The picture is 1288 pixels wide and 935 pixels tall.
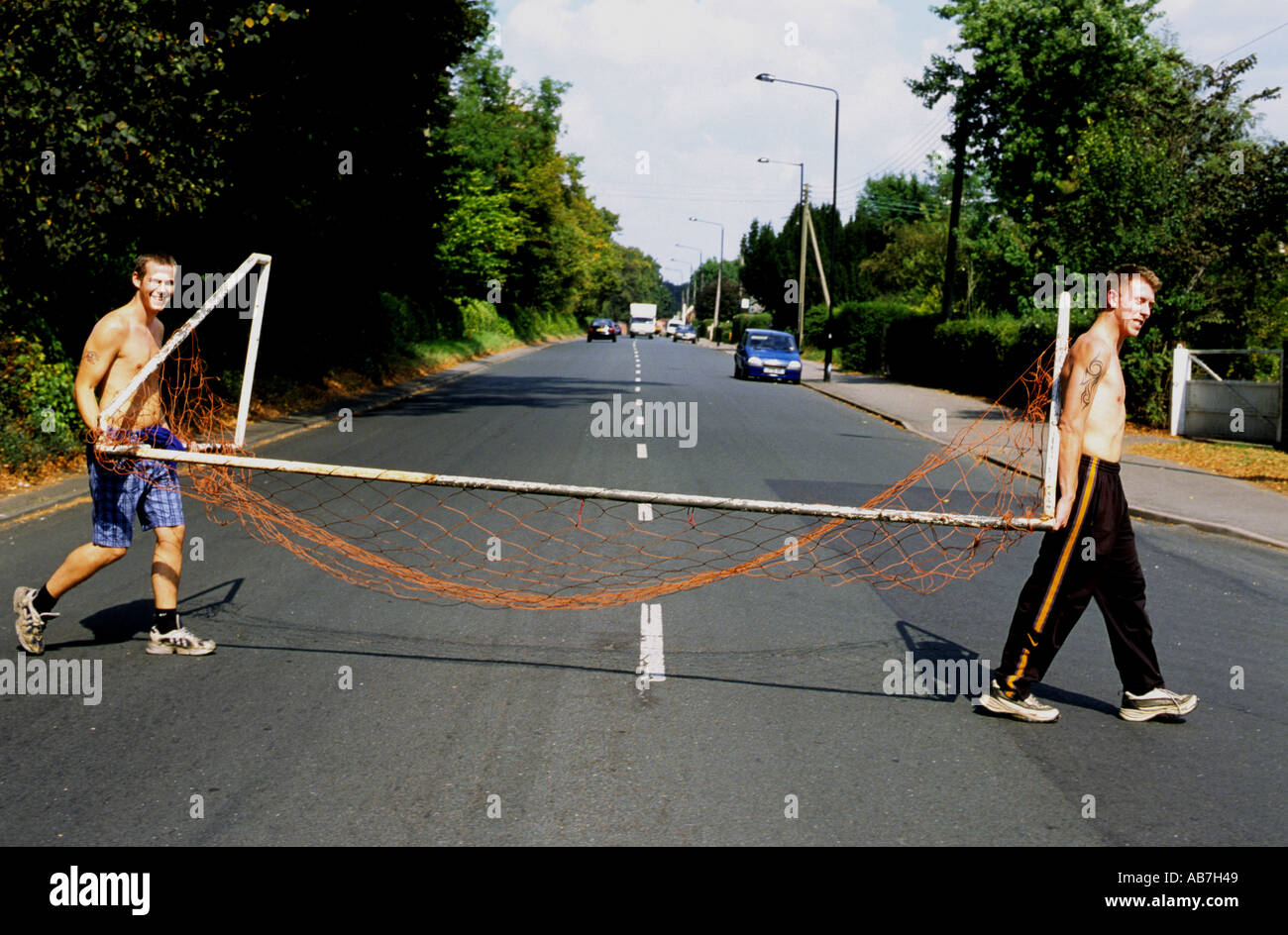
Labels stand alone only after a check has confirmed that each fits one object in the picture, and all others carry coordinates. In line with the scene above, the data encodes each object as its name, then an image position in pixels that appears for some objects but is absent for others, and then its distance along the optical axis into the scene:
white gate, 17.69
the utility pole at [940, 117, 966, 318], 31.47
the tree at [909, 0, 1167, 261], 37.28
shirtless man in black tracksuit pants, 5.04
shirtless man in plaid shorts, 5.63
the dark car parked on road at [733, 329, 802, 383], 35.44
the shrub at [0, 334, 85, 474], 11.53
